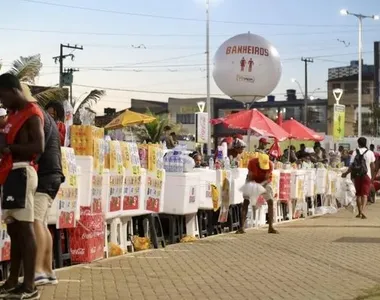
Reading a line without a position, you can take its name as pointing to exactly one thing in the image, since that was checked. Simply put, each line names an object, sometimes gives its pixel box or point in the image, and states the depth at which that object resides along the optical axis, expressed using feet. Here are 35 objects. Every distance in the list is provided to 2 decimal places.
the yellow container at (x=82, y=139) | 29.94
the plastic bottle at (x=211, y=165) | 46.04
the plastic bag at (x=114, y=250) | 32.42
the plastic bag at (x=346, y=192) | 68.03
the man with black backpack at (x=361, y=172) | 57.93
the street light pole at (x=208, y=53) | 137.65
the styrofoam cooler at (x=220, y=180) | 44.71
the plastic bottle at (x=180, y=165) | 38.85
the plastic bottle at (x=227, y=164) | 47.44
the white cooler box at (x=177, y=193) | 38.50
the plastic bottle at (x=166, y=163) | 38.83
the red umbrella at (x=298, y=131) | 75.00
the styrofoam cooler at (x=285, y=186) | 56.29
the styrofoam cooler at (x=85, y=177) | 29.17
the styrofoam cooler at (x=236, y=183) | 47.14
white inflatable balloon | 68.08
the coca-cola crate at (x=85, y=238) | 29.07
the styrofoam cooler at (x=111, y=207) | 31.35
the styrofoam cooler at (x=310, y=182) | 63.56
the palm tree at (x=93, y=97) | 81.00
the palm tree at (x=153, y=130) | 130.11
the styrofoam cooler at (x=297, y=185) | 59.10
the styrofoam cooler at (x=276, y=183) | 53.50
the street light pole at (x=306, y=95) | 248.50
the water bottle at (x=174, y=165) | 38.76
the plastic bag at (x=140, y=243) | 35.35
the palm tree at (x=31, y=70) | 71.12
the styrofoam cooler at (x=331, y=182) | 70.18
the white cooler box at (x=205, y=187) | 41.29
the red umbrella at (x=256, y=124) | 62.13
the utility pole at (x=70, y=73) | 176.74
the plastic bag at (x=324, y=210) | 66.08
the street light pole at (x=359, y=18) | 136.67
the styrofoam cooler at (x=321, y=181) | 67.59
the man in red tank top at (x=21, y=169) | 20.61
